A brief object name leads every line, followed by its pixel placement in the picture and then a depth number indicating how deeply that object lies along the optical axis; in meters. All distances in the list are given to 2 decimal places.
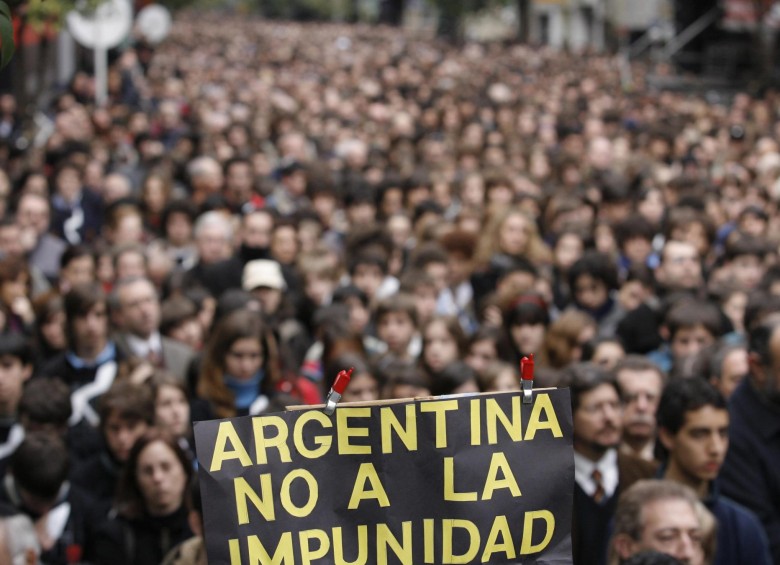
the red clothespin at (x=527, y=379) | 7.12
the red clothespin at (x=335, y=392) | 7.02
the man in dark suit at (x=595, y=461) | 10.43
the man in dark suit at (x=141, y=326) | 15.35
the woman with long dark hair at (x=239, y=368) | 13.58
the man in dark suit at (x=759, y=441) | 10.21
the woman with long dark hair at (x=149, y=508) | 10.92
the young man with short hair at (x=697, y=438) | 9.87
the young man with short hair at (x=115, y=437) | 12.16
